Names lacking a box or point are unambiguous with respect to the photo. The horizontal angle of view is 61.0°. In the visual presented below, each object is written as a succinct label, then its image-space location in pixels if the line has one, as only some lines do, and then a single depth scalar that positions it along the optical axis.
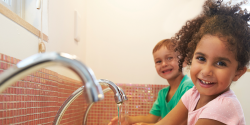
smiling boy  1.49
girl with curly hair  0.75
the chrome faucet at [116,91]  0.61
